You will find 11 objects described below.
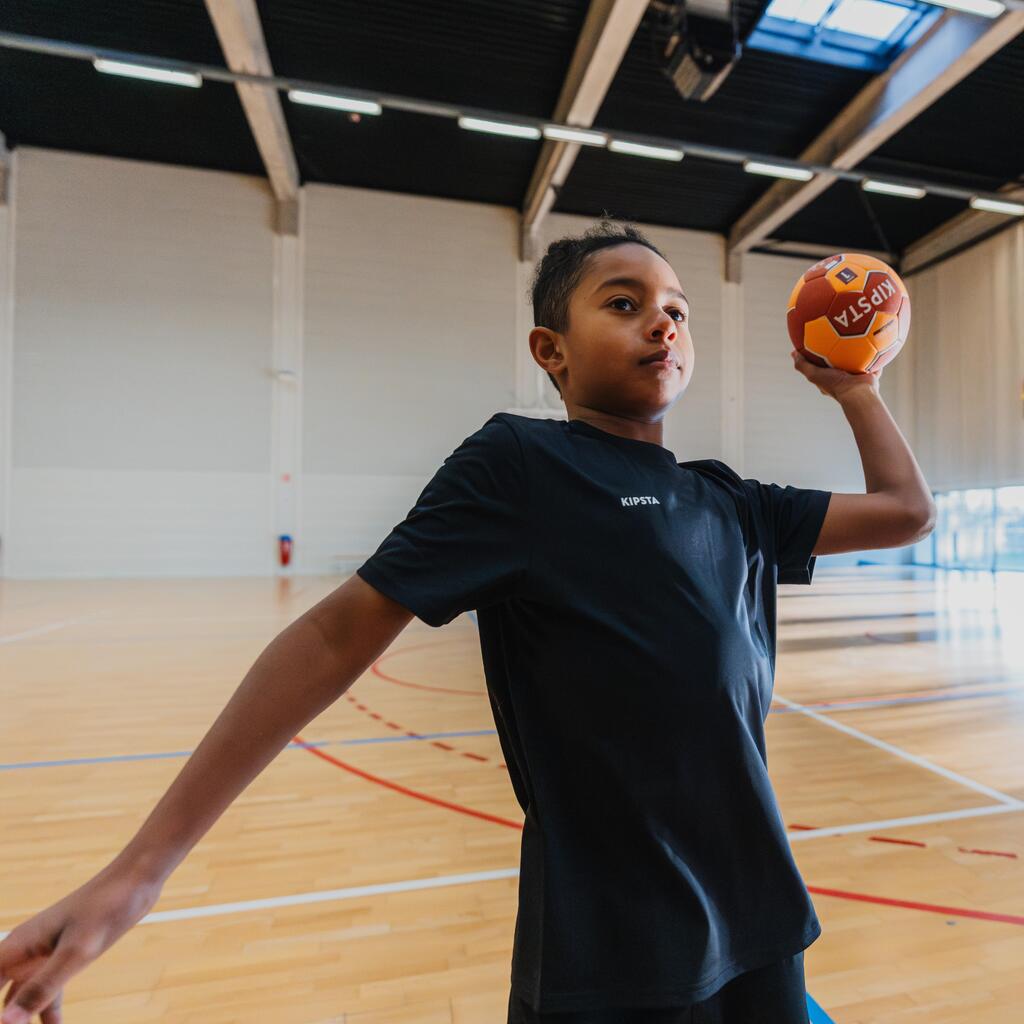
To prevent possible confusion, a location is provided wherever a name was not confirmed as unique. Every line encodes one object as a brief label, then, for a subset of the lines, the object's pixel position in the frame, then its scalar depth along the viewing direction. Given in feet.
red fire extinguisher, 43.83
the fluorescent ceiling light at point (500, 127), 34.91
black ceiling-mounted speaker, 23.70
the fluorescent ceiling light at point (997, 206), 41.55
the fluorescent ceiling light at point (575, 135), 34.58
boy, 2.20
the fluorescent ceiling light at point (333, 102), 32.30
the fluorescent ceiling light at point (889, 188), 40.19
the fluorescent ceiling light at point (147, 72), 30.50
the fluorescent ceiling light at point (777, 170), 38.50
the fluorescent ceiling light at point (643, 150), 36.29
